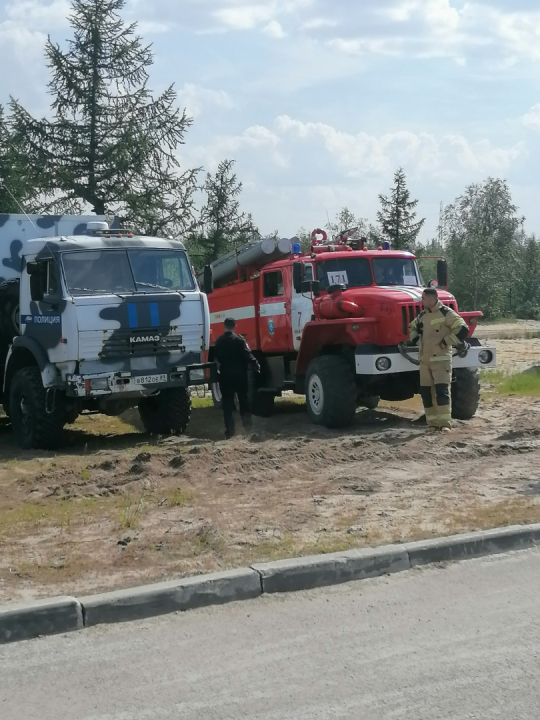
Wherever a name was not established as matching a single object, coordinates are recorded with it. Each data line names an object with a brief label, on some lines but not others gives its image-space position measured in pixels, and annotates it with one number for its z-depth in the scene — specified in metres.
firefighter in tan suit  11.45
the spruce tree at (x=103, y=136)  23.50
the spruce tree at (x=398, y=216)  39.12
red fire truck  12.20
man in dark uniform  12.31
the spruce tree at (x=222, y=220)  26.16
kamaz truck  11.24
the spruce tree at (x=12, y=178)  23.64
